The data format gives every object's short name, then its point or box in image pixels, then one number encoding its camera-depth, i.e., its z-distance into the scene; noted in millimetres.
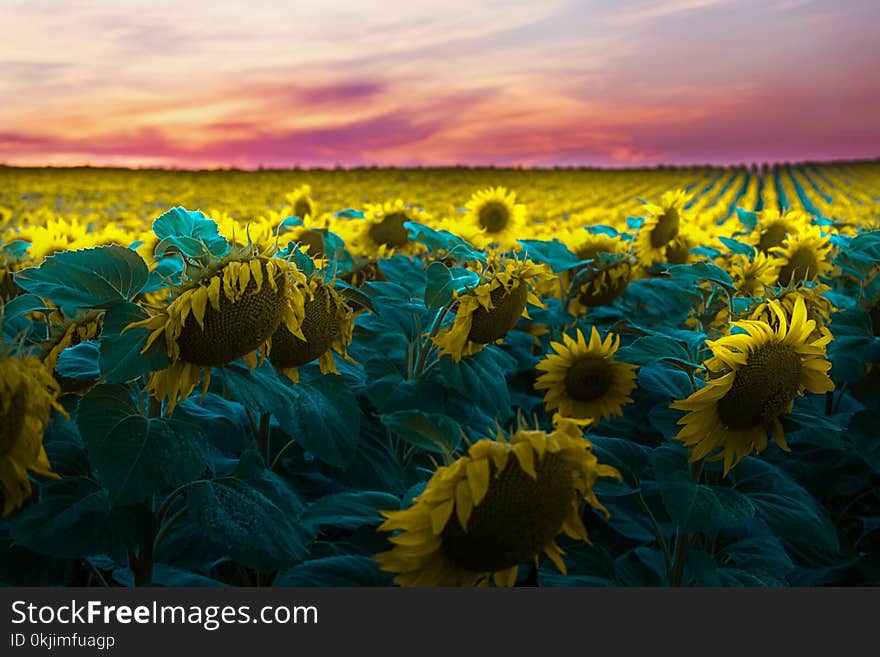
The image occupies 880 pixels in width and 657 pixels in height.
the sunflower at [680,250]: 4215
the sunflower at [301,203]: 5039
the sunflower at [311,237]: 3244
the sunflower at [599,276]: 3354
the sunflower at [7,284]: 2453
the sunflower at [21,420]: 1096
